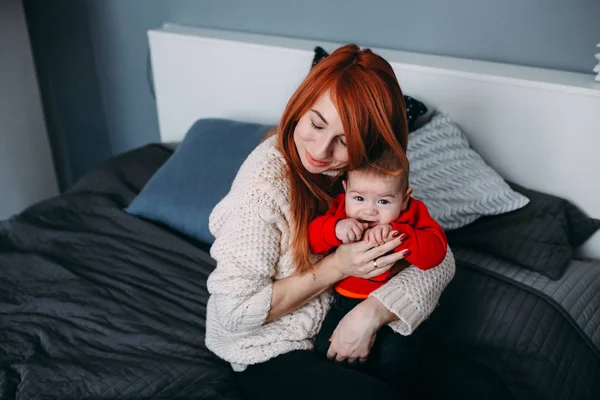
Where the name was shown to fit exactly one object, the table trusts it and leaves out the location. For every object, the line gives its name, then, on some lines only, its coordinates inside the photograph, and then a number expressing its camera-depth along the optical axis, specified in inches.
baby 43.1
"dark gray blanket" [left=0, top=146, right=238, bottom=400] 49.6
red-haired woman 43.0
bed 49.3
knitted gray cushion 62.3
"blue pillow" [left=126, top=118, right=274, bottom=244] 69.1
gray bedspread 48.4
